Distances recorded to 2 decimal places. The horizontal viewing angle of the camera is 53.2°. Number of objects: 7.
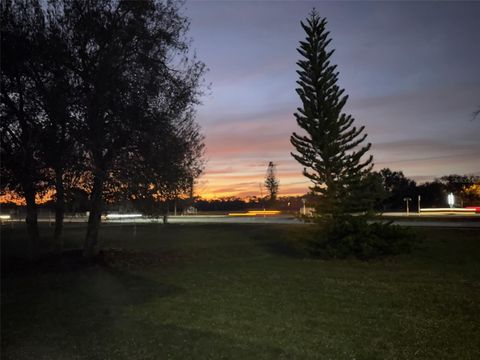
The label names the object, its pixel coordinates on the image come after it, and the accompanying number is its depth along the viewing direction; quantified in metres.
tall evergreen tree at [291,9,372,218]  17.94
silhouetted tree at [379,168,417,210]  91.38
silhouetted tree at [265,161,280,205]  111.62
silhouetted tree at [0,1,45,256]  13.18
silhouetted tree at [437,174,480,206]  92.88
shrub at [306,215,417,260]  17.05
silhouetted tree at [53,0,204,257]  13.55
